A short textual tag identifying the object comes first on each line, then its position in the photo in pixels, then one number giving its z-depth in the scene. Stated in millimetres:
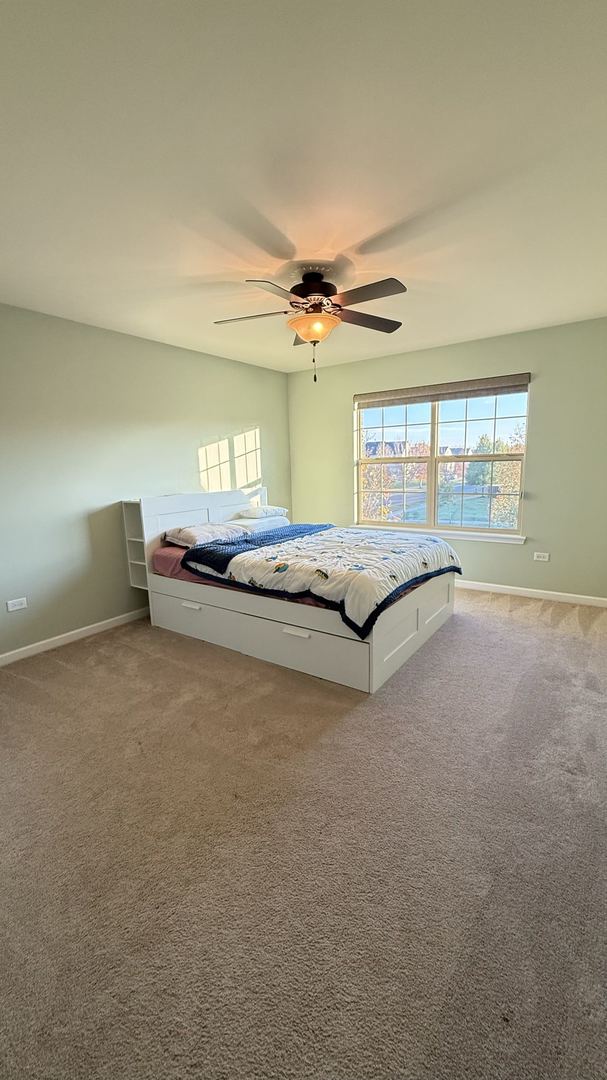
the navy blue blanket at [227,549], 3336
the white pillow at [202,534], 3797
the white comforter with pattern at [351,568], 2621
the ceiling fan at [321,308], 2475
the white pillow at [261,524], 4332
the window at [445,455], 4441
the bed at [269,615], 2746
